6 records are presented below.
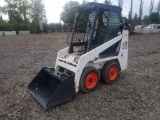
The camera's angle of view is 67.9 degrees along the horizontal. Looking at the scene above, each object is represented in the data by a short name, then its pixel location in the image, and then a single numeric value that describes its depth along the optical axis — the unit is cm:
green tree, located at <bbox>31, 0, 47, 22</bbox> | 2842
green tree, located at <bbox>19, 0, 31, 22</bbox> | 2899
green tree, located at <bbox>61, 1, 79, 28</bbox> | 2313
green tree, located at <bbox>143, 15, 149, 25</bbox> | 3162
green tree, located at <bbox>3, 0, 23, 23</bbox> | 2879
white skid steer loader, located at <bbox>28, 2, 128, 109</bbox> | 272
